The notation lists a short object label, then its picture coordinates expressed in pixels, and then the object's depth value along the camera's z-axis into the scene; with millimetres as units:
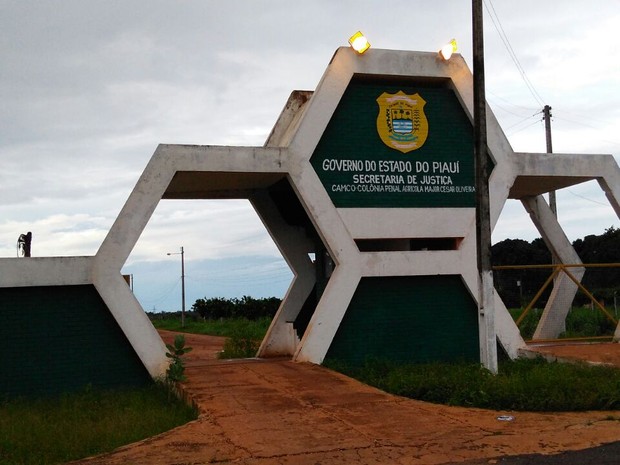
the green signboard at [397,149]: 15867
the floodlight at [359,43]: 15836
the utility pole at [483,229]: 13500
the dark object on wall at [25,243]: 15040
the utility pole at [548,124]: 33438
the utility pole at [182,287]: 48812
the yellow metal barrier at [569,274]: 17998
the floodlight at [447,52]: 16391
